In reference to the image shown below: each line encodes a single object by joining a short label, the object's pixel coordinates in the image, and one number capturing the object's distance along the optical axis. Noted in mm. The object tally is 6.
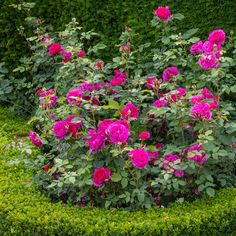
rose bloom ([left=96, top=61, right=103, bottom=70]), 5237
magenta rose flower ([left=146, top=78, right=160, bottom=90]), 4818
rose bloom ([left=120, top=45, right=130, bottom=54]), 5217
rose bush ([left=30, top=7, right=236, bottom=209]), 4405
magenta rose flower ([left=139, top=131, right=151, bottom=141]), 4433
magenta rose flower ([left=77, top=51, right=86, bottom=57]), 5398
